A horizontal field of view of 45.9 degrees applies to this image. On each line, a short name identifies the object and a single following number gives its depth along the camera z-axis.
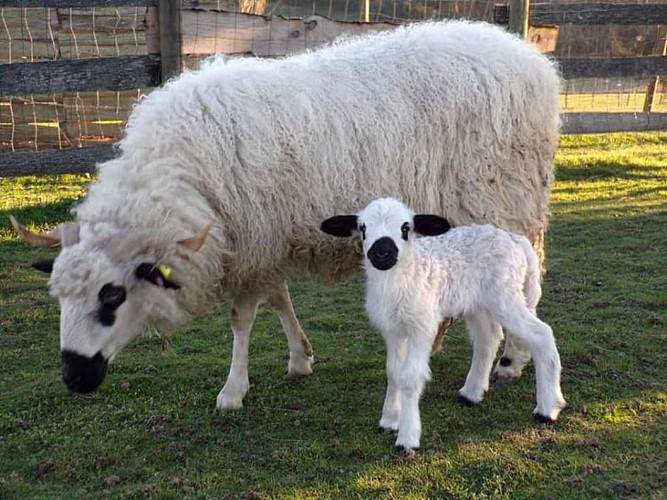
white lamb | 3.48
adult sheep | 3.50
